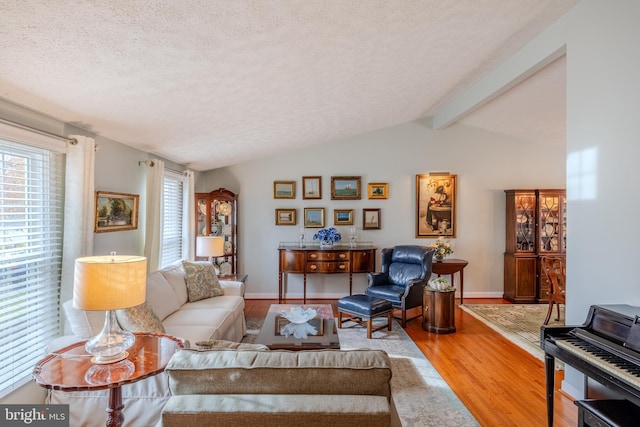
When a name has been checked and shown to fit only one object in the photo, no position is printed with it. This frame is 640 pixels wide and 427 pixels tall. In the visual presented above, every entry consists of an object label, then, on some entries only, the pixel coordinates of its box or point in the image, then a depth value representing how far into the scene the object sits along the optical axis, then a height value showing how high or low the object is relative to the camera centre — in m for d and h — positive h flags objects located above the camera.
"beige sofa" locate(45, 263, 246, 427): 2.26 -0.98
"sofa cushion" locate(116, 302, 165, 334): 2.50 -0.75
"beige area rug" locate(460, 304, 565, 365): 4.09 -1.39
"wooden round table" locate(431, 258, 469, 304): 5.59 -0.78
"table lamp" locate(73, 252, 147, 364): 1.83 -0.41
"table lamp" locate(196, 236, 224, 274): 4.66 -0.43
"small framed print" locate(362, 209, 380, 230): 6.12 -0.05
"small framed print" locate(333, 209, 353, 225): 6.13 +0.00
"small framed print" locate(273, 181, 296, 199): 6.10 +0.43
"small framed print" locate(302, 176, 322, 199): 6.11 +0.47
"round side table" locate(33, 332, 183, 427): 1.71 -0.81
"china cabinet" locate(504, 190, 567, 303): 5.79 -0.31
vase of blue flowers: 5.79 -0.34
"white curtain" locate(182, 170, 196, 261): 5.17 -0.10
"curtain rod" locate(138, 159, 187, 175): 3.99 +0.57
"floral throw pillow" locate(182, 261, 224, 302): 4.00 -0.77
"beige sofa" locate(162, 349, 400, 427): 1.32 -0.69
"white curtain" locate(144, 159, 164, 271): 3.99 -0.02
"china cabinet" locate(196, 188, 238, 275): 5.55 -0.08
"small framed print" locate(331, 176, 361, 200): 6.11 +0.46
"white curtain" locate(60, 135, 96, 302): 2.69 +0.01
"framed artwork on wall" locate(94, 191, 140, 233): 3.19 +0.02
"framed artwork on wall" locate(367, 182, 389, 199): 6.12 +0.45
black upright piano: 1.81 -0.75
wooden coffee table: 2.91 -1.06
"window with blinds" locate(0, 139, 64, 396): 2.28 -0.29
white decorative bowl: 3.50 -1.00
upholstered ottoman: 4.16 -1.11
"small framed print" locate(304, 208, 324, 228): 6.13 -0.04
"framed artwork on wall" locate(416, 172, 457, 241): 6.14 +0.16
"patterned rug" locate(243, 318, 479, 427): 2.57 -1.44
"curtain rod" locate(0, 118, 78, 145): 2.19 +0.55
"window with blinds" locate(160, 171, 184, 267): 4.84 -0.04
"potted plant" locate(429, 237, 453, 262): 5.61 -0.52
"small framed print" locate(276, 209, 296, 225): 6.11 -0.02
